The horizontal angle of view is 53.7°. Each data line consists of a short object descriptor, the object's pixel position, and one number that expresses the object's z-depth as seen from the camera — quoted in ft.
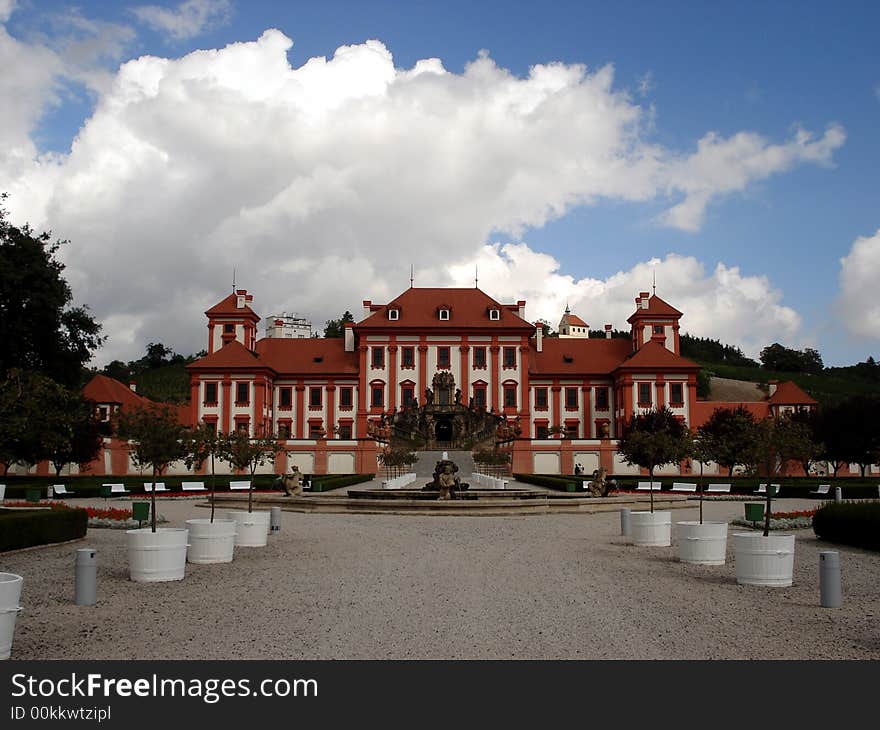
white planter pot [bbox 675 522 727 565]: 41.98
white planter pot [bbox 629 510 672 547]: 50.78
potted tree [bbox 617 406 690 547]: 50.88
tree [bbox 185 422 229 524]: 48.91
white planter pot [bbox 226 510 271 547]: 49.11
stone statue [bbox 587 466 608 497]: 94.48
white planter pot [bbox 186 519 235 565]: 42.24
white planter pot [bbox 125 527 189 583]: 36.11
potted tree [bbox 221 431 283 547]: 49.19
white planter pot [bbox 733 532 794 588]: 35.91
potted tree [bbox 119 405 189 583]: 36.14
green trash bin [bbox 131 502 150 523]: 57.36
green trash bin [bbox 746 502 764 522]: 60.08
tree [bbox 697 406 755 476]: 45.97
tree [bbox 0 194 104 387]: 112.98
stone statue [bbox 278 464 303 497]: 92.84
